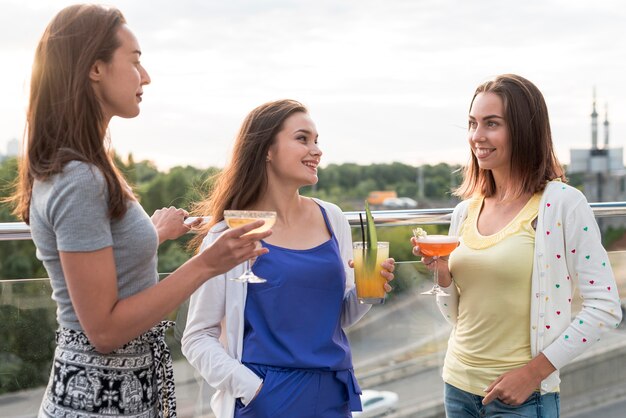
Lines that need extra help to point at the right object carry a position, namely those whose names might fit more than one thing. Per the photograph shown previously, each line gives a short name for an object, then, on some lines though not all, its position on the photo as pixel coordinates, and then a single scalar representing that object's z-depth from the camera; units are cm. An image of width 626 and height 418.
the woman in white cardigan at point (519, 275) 251
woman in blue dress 251
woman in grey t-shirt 185
